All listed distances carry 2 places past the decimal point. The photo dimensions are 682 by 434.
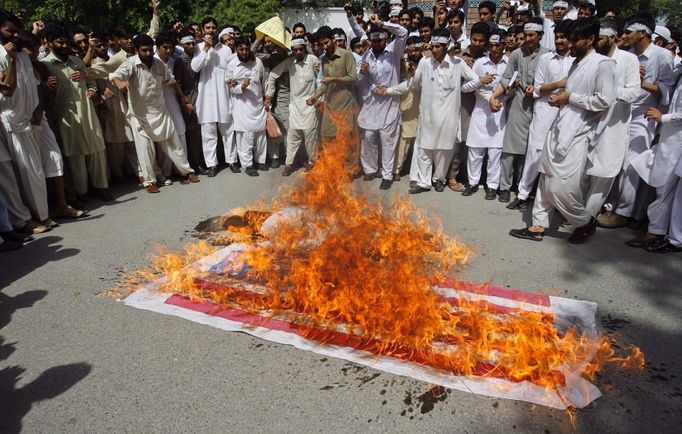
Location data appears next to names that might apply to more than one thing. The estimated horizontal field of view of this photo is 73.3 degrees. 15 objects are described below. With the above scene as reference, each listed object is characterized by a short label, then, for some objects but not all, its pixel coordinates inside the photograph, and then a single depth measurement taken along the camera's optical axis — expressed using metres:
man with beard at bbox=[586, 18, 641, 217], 4.76
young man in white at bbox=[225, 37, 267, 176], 7.48
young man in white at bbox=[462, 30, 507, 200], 6.39
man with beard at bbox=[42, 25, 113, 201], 5.72
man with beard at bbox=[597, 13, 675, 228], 5.38
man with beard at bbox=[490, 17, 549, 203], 5.95
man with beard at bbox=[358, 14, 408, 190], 6.84
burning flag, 2.92
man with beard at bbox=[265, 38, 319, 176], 7.45
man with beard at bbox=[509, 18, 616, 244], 4.47
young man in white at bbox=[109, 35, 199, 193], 6.30
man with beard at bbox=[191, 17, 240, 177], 7.45
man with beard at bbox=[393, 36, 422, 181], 7.21
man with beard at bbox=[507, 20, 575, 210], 5.25
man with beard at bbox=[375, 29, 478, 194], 6.41
